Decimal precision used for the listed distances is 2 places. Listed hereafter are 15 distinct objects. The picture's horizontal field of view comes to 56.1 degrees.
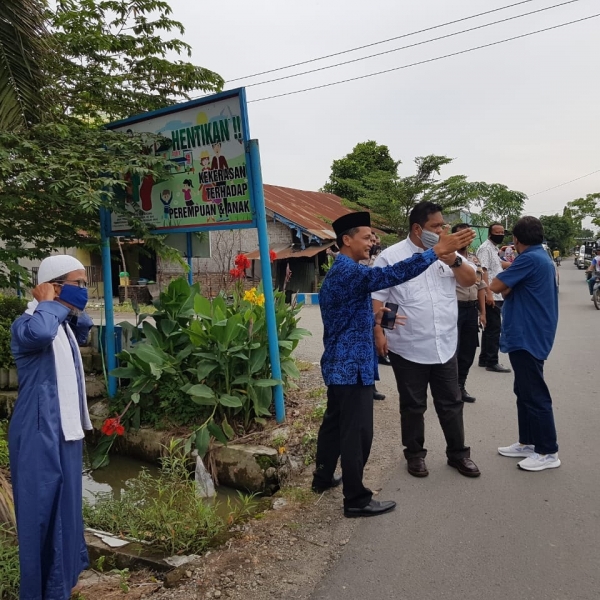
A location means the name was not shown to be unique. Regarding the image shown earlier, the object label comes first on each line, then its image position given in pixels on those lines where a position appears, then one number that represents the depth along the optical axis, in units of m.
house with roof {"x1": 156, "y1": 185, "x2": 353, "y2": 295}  18.73
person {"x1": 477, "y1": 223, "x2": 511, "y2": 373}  7.16
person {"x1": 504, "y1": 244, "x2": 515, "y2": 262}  11.70
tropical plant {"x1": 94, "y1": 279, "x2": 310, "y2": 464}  4.66
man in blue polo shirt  4.02
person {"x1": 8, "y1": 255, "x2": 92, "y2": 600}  2.60
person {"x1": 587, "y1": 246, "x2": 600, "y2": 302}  14.82
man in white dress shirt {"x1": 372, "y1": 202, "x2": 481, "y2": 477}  3.89
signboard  4.76
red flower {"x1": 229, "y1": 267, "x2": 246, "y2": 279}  5.69
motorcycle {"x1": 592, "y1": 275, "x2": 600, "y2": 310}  14.19
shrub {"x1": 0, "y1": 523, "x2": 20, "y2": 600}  2.89
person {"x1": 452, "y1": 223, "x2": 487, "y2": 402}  5.77
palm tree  5.20
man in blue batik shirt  3.41
